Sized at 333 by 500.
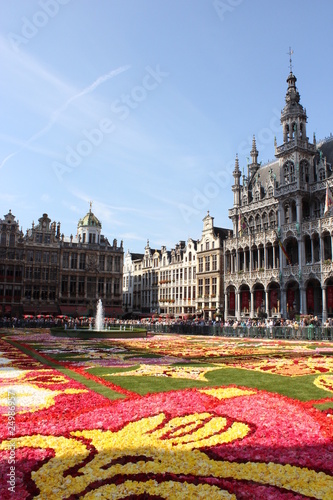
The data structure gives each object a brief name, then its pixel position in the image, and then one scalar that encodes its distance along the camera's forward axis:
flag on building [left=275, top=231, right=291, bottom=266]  49.53
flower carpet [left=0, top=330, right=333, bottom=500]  5.01
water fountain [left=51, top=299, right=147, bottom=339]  31.89
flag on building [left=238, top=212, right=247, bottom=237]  59.06
